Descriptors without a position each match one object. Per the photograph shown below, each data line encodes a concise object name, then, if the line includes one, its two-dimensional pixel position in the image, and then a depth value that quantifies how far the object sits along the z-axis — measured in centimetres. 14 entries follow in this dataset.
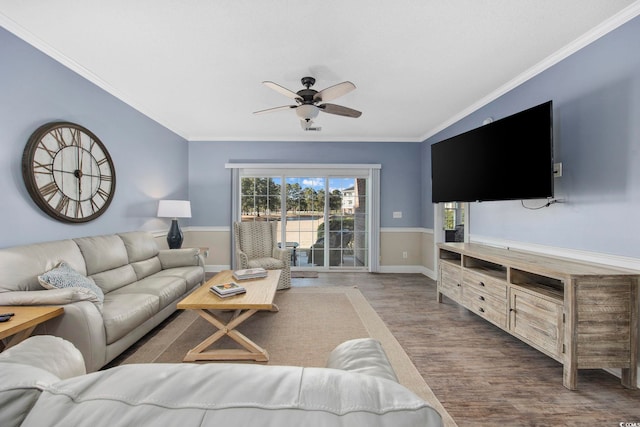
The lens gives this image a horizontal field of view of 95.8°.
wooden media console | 190
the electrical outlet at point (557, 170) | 251
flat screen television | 233
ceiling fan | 264
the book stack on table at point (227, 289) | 243
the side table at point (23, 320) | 161
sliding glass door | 555
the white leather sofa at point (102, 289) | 191
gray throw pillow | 209
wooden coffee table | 225
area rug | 228
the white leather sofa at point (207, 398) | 39
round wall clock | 241
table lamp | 412
